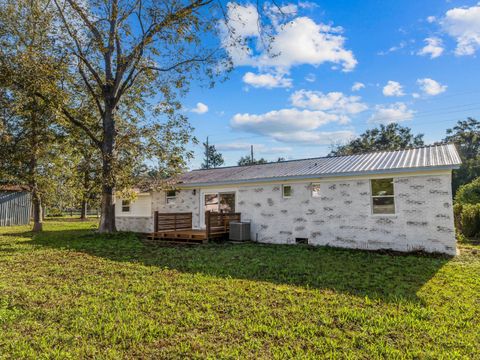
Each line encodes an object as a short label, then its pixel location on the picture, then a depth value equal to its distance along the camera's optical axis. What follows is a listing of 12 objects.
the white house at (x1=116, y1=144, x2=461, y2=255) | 8.89
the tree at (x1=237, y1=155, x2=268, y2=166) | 51.48
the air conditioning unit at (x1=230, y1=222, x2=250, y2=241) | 11.96
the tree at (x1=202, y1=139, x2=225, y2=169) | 46.75
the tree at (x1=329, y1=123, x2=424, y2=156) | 43.59
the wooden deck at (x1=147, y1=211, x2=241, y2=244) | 11.89
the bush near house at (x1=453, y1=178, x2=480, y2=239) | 12.77
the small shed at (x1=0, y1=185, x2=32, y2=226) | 22.22
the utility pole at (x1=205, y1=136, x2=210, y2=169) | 45.34
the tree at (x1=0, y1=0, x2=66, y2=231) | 11.45
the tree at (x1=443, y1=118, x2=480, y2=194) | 44.88
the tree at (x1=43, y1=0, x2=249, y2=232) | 12.90
